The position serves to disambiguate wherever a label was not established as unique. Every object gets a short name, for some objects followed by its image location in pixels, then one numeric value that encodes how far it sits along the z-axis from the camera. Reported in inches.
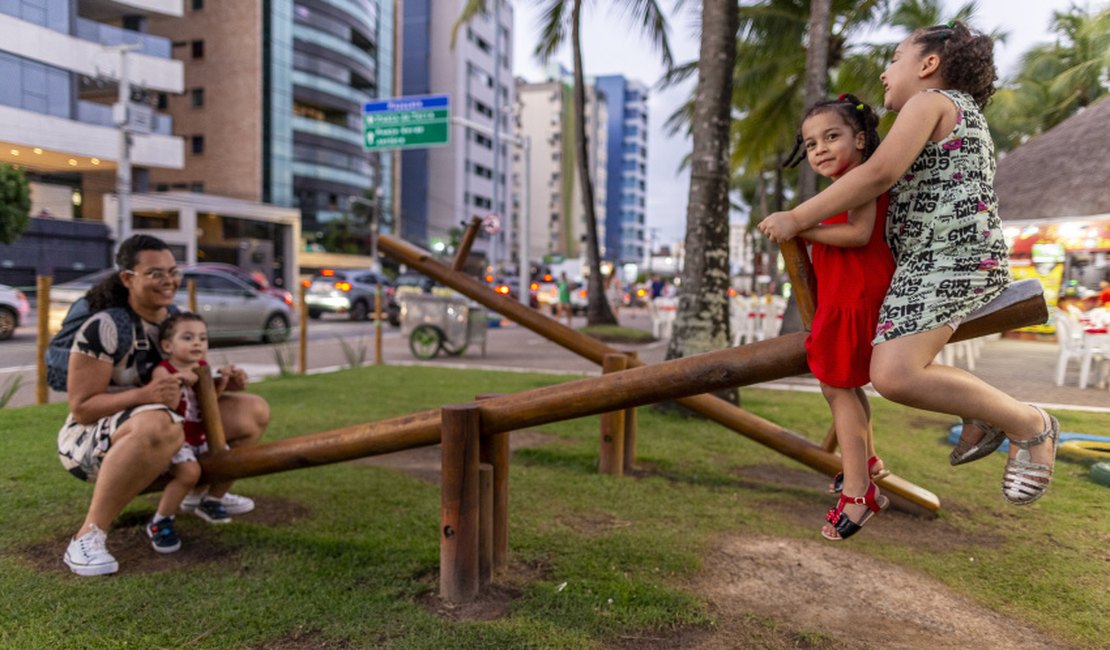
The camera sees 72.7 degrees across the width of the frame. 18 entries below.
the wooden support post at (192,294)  315.6
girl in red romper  79.3
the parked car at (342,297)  848.3
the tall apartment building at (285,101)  1593.3
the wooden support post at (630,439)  188.2
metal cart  473.1
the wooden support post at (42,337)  251.8
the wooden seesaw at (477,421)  88.7
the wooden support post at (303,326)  364.8
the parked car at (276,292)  808.4
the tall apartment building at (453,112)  2472.9
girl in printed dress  74.4
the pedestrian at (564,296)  896.3
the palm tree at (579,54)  595.8
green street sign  785.6
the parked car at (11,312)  443.8
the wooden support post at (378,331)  424.4
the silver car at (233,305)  532.4
